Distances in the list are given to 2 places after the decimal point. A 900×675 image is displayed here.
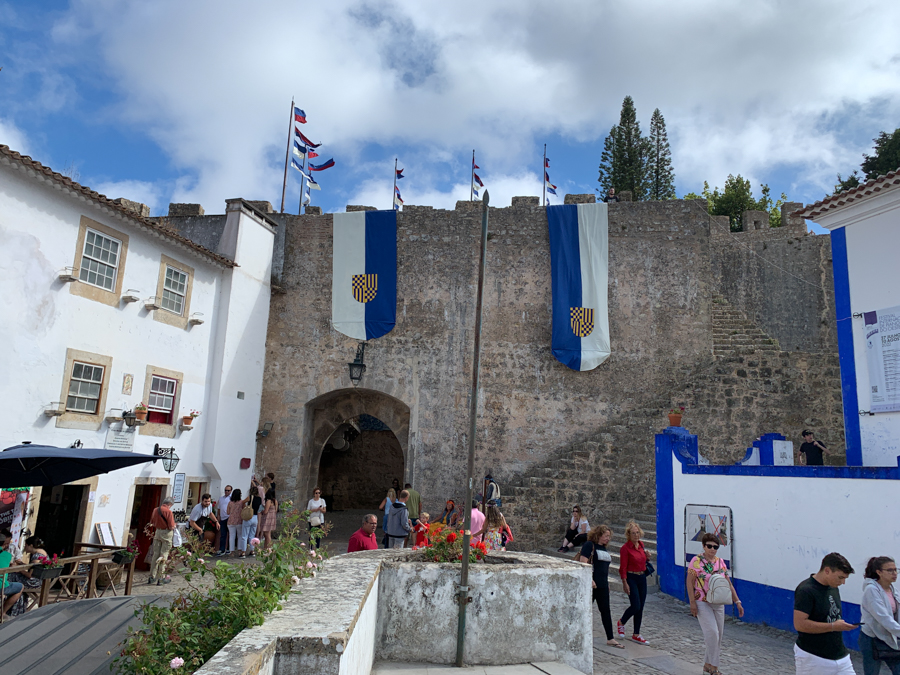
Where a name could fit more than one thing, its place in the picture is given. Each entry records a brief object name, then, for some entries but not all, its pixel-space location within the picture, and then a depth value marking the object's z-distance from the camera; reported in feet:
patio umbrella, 23.29
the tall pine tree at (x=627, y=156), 104.78
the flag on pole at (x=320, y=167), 57.88
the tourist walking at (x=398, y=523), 34.17
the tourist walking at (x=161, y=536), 31.81
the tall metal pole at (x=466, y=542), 15.34
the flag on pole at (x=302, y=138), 57.52
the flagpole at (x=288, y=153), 58.59
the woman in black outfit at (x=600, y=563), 21.75
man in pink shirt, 30.42
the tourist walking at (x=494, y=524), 27.99
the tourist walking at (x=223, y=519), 41.42
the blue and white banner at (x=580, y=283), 47.73
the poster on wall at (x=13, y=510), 30.37
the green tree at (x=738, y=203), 100.27
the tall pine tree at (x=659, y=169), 105.56
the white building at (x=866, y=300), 27.07
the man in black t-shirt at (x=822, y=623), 13.10
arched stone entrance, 50.80
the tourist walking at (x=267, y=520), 40.06
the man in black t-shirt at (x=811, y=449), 34.12
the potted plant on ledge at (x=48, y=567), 22.17
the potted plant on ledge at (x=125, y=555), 25.38
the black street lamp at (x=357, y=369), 49.34
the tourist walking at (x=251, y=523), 40.37
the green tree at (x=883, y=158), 77.61
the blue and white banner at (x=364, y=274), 50.11
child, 26.63
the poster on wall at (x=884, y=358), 26.81
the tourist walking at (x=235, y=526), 40.83
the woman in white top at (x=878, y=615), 15.25
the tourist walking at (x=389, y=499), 36.33
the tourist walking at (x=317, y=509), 37.78
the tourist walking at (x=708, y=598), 18.51
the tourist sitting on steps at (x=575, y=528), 36.65
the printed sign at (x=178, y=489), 40.75
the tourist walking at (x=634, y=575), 22.08
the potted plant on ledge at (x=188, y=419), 41.54
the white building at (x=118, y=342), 31.73
